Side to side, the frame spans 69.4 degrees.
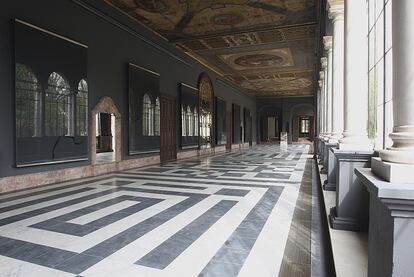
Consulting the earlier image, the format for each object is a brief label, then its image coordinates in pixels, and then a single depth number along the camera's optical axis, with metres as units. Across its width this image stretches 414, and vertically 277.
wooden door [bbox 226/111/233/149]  23.34
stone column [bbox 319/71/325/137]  13.86
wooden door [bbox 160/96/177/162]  13.09
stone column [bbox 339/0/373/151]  4.14
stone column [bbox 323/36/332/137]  9.55
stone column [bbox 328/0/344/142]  6.53
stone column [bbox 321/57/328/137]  11.00
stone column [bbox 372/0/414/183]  1.65
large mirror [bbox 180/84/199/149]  14.96
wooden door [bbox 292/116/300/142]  38.01
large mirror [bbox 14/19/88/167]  6.83
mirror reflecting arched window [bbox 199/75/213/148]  17.72
